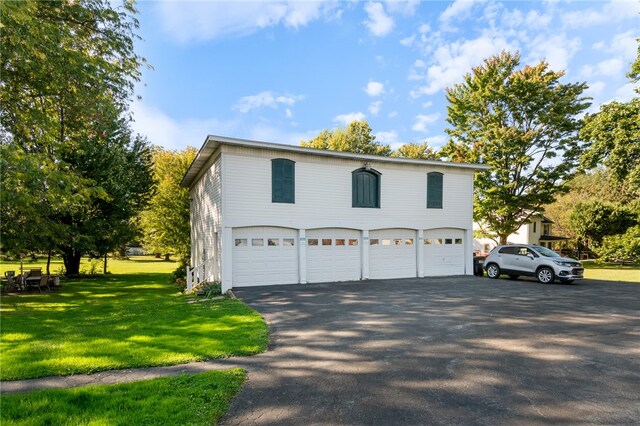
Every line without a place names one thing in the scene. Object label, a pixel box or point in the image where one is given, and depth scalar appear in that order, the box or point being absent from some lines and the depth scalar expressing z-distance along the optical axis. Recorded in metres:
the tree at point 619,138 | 19.12
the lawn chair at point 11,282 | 15.16
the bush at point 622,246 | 23.89
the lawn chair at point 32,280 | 14.95
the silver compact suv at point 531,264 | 14.08
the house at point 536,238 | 37.28
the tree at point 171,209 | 25.83
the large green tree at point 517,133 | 22.12
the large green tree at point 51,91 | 6.93
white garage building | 13.22
